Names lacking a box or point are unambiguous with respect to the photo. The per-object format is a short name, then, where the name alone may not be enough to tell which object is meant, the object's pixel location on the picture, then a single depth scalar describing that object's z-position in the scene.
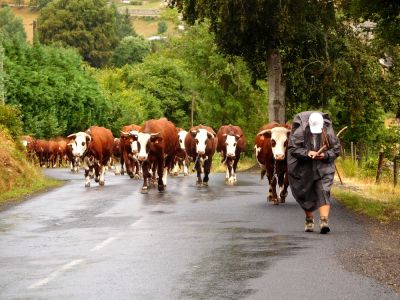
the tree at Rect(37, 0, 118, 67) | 119.50
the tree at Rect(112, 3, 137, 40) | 180.85
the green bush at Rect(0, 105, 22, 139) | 36.34
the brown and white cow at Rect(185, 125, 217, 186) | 30.16
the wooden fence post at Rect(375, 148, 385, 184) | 30.78
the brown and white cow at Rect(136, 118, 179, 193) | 26.58
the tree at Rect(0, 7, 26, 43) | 187.01
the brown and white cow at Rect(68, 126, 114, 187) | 31.73
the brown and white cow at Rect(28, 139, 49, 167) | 64.79
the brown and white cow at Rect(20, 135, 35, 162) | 56.54
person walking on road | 16.03
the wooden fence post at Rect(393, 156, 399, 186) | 30.36
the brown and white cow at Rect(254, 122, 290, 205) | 21.11
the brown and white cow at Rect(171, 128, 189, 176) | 38.59
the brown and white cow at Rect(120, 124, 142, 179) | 34.22
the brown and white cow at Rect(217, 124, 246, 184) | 31.17
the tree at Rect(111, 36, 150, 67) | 135.12
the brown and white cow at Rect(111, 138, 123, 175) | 43.08
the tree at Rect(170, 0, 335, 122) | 38.94
